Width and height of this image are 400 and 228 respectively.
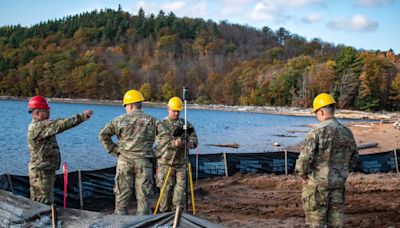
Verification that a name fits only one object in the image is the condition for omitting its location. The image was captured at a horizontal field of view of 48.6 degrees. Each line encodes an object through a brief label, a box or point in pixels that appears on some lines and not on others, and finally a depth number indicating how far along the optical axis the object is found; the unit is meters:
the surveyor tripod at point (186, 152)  7.54
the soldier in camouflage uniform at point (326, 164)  5.85
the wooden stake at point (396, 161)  14.42
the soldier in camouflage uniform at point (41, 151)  6.62
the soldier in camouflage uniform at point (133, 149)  6.80
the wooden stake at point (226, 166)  13.00
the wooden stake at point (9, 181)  8.37
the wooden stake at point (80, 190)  9.50
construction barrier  9.04
